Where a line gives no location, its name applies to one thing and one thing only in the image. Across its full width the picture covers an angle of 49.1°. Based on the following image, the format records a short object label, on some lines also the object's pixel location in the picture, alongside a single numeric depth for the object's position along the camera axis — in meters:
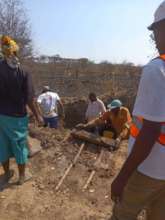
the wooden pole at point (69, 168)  2.40
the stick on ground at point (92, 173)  2.42
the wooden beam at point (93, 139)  3.02
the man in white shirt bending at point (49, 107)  4.53
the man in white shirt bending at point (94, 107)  4.56
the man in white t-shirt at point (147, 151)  1.03
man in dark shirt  2.17
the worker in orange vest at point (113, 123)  3.45
